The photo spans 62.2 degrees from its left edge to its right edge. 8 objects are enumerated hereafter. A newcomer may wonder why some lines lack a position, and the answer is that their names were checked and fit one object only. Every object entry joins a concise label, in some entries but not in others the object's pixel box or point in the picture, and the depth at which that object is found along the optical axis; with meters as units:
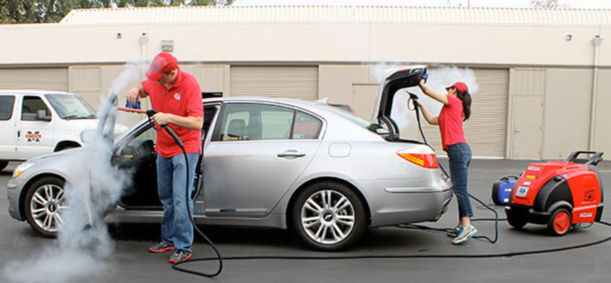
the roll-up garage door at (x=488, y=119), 17.25
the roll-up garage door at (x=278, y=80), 17.64
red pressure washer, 5.32
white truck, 10.19
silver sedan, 4.66
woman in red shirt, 5.17
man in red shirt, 4.22
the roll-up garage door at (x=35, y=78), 18.27
